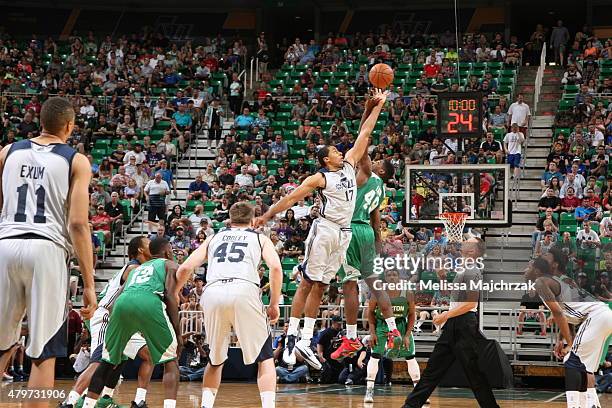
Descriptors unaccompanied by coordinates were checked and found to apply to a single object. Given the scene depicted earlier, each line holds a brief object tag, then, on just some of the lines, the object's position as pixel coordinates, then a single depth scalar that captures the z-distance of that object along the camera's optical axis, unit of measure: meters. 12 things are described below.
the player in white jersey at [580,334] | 10.49
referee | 10.24
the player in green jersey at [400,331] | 12.76
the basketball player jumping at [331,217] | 10.45
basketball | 10.96
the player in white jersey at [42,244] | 6.45
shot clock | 18.09
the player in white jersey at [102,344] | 10.44
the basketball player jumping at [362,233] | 11.13
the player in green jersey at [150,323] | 9.60
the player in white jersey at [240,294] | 8.57
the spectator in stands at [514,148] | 22.95
